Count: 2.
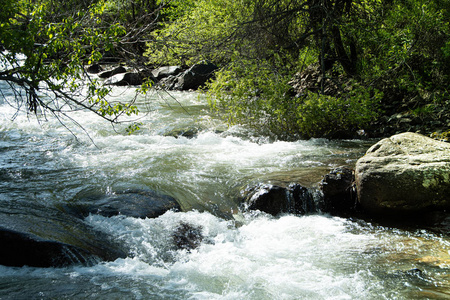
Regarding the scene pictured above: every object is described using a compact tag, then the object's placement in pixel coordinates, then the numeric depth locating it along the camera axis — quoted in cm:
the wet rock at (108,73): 2125
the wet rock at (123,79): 1883
